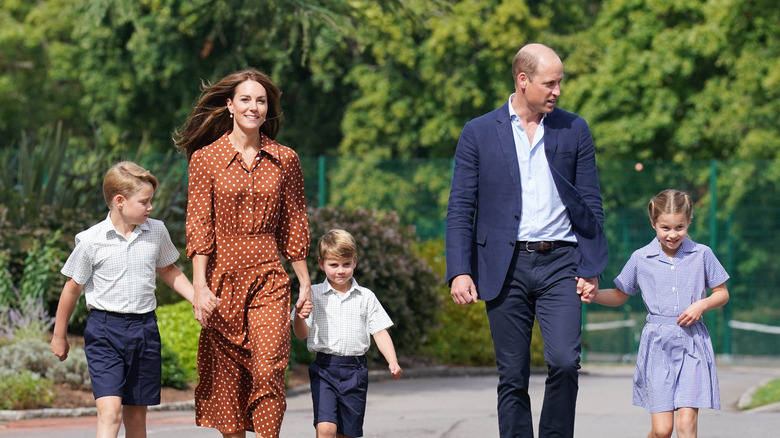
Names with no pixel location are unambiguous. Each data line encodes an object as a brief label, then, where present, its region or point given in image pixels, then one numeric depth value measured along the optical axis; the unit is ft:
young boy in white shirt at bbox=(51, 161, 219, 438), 39.31
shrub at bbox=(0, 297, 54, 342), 68.11
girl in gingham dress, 40.03
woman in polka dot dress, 38.59
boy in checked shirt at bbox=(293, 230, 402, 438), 40.20
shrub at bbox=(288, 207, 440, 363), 81.15
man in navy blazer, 38.12
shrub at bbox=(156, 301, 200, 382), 69.20
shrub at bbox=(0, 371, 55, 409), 59.43
